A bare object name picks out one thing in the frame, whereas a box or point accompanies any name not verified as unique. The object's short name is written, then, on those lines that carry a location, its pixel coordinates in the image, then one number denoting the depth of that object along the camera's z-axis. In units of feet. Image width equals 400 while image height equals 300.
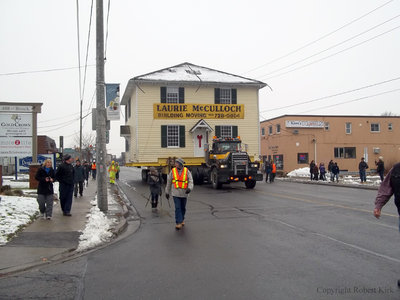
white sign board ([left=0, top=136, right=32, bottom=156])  59.26
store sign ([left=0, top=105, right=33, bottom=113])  59.52
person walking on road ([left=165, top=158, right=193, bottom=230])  31.53
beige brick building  145.79
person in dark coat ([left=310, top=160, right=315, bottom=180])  98.27
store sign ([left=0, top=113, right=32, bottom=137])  59.41
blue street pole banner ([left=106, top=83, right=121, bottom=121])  41.57
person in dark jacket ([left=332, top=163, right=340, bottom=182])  88.17
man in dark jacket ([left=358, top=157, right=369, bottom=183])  82.62
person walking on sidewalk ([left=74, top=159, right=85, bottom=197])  54.24
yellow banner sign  95.20
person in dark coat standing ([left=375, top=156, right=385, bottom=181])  78.39
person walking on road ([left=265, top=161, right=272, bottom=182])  95.55
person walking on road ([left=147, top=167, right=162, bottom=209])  43.33
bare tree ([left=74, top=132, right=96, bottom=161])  284.61
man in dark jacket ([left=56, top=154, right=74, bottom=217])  37.11
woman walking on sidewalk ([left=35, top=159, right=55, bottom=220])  34.73
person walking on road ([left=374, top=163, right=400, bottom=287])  16.61
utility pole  39.96
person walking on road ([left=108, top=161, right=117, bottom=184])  83.18
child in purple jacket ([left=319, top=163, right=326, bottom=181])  96.63
